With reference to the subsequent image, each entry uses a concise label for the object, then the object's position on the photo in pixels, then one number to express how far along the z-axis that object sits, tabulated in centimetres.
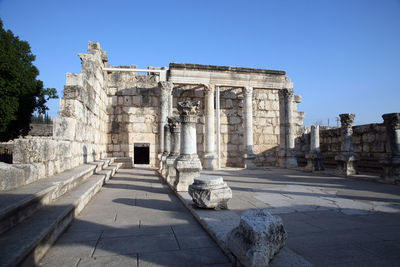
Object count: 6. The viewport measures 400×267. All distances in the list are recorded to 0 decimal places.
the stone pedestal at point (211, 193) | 396
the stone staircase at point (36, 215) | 214
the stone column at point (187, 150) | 571
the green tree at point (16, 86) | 1575
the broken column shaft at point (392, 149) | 754
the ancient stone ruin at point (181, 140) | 301
